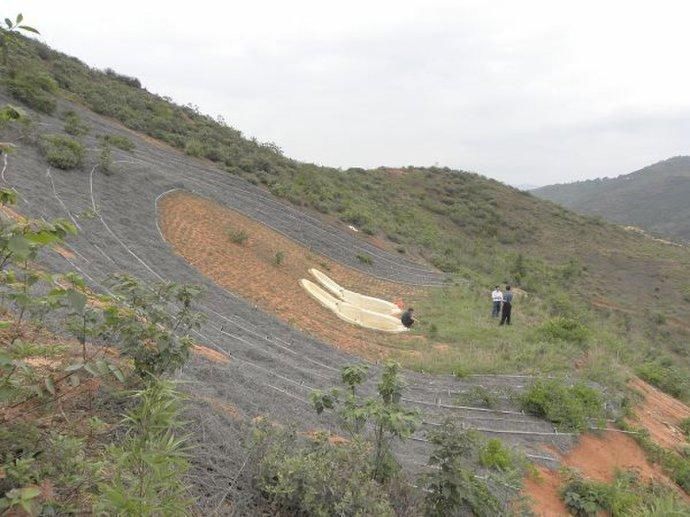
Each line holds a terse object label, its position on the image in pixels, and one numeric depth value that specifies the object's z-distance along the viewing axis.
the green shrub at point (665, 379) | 12.29
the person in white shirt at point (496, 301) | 14.44
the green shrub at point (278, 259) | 14.65
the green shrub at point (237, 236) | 14.60
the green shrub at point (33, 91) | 16.52
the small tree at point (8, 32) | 2.05
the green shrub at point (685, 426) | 9.75
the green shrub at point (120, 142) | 17.74
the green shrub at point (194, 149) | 22.03
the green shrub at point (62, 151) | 13.08
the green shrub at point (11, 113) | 2.15
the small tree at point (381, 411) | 4.36
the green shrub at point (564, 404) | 8.28
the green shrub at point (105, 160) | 14.36
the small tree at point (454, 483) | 4.29
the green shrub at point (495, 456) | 6.32
